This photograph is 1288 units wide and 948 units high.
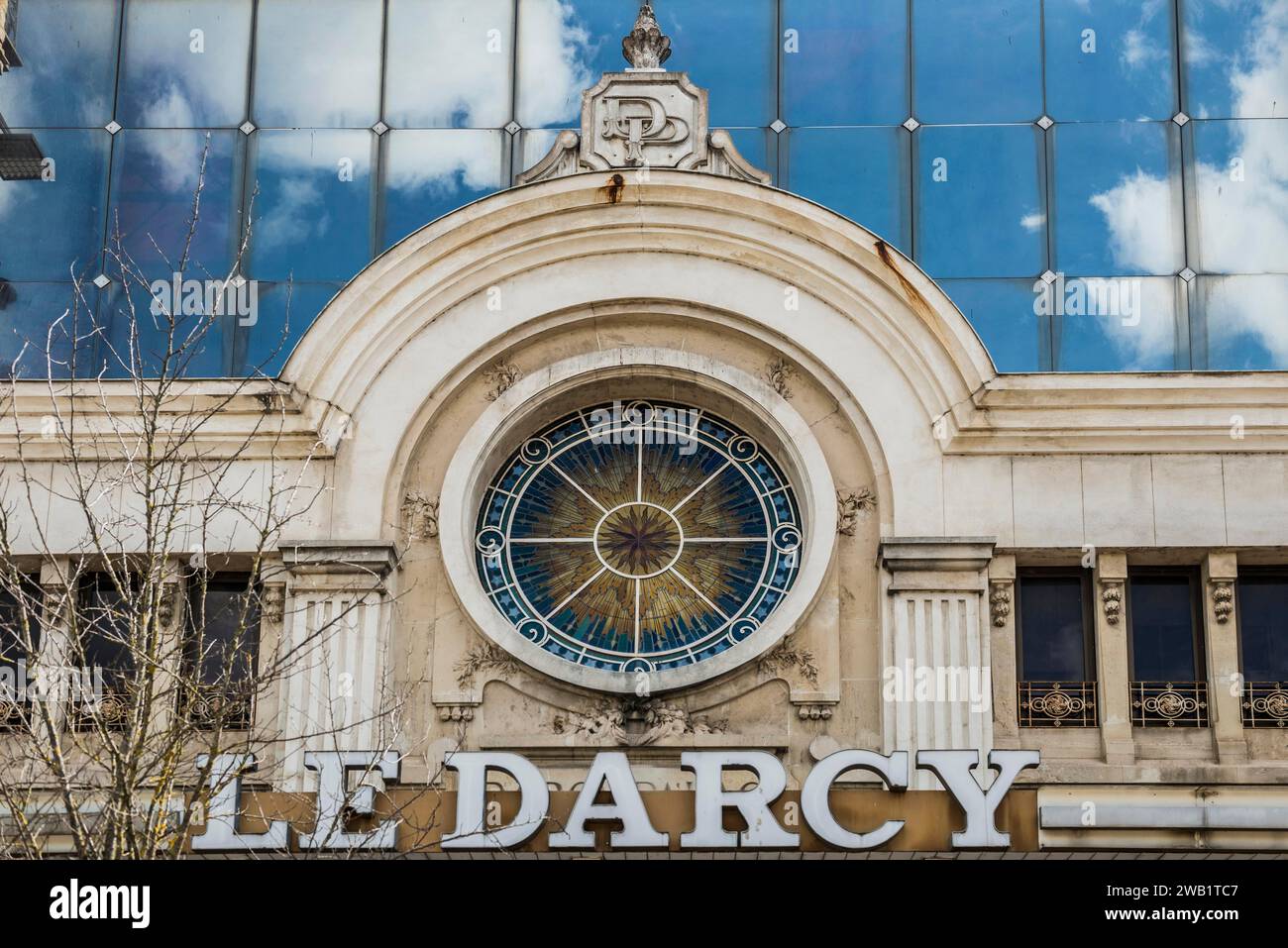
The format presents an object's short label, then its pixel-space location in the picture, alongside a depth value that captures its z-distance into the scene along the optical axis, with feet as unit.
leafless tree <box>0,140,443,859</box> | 66.80
